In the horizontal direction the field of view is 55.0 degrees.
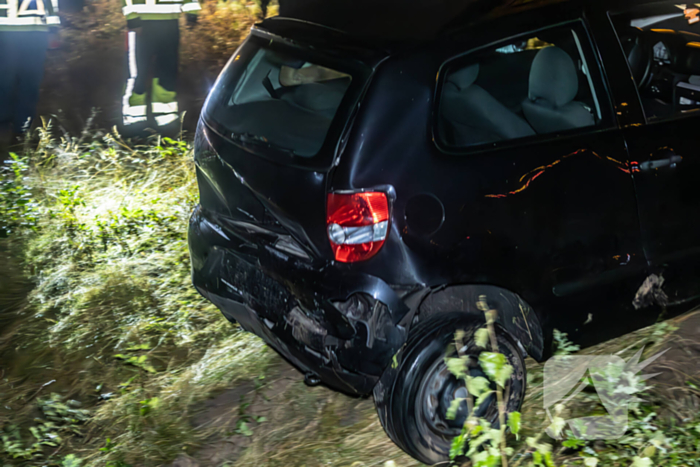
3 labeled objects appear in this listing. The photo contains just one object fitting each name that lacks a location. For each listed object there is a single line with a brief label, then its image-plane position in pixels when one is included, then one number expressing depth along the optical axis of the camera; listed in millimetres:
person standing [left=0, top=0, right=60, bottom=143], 7219
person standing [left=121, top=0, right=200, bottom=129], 7273
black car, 2430
